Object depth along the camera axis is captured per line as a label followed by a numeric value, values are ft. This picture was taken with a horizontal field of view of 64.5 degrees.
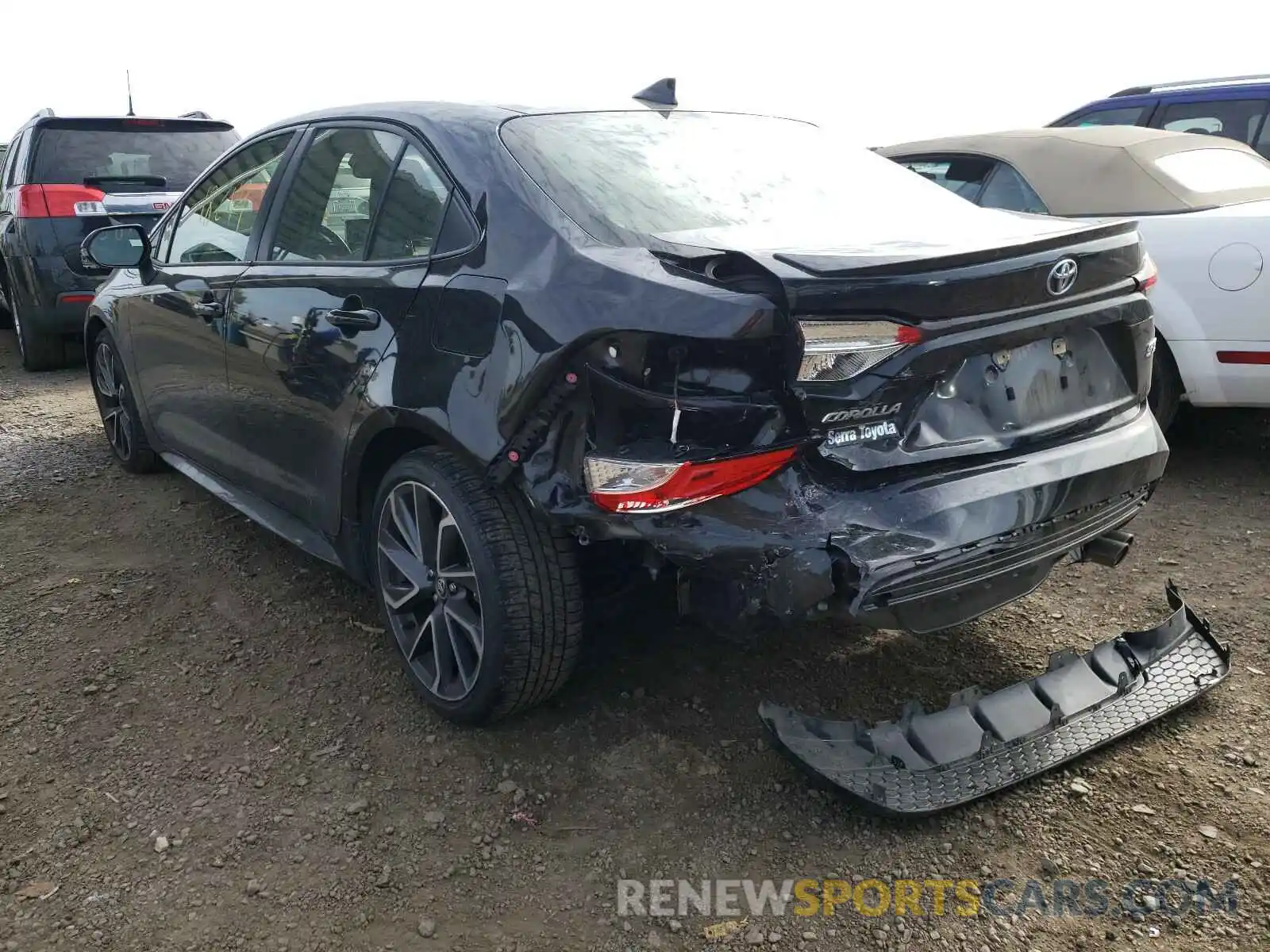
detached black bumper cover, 7.54
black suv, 22.84
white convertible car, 13.00
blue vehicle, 20.72
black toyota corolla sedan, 7.02
